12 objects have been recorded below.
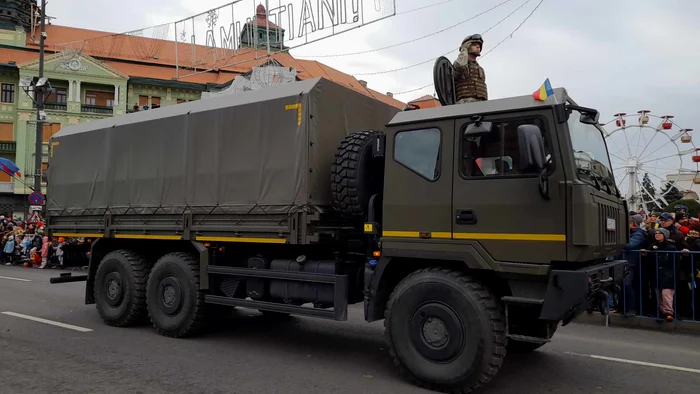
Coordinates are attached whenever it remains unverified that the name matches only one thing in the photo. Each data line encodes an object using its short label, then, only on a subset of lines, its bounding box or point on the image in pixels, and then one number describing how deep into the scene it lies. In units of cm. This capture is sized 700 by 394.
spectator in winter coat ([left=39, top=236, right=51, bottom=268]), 1919
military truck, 455
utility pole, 2025
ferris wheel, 2995
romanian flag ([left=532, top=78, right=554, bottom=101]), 454
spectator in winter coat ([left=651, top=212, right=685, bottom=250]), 855
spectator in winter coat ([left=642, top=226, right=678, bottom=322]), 828
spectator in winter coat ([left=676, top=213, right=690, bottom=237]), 935
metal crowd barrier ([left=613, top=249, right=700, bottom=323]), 821
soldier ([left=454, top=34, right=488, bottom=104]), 614
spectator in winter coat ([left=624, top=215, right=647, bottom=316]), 871
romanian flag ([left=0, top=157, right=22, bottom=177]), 1681
